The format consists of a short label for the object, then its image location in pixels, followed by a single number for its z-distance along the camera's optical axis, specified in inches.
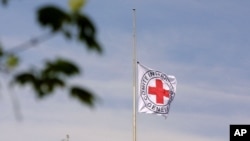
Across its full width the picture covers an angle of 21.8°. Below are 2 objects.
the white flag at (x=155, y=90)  1428.4
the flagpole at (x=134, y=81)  1449.3
